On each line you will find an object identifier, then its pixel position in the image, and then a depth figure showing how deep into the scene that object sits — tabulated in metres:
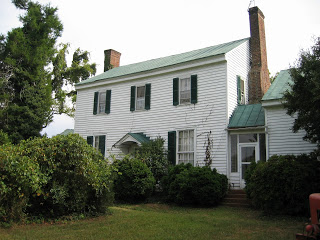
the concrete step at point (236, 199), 12.40
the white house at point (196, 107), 13.84
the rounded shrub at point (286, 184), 9.29
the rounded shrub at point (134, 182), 12.80
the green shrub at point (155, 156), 14.71
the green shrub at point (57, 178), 7.77
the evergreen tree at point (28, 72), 20.72
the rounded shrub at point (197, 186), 11.92
